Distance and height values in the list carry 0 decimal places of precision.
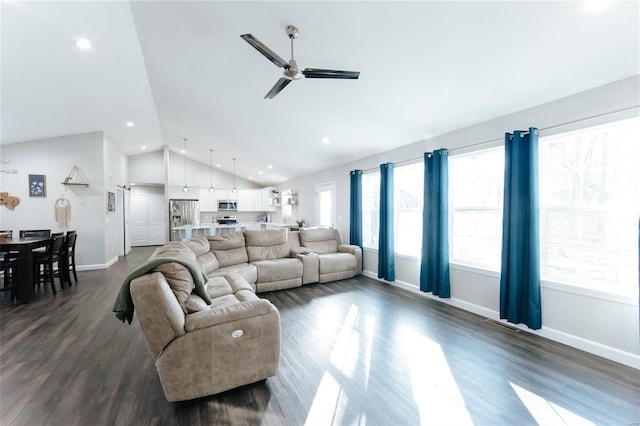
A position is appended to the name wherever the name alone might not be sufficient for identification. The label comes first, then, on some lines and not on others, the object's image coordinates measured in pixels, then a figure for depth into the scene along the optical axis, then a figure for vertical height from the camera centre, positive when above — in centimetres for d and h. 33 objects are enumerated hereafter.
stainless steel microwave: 977 +25
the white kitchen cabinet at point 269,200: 1003 +46
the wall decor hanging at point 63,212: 546 -1
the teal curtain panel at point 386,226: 470 -27
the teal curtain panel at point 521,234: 275 -25
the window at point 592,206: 233 +6
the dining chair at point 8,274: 378 -101
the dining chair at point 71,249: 458 -70
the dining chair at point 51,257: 412 -76
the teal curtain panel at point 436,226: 374 -23
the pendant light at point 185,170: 955 +157
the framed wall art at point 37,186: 531 +54
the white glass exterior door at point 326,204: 661 +21
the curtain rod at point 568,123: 228 +91
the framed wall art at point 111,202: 618 +25
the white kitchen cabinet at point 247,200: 1016 +46
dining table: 365 -80
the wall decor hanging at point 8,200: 511 +23
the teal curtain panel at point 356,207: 554 +10
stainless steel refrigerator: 868 -5
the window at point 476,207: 333 +6
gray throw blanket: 171 -55
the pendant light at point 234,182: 918 +121
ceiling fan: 205 +126
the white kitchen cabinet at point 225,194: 982 +68
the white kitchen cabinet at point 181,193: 920 +67
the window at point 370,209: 542 +6
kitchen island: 634 -49
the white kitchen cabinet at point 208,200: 959 +44
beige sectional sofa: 167 -86
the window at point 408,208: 445 +7
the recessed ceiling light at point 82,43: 302 +203
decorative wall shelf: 550 +73
